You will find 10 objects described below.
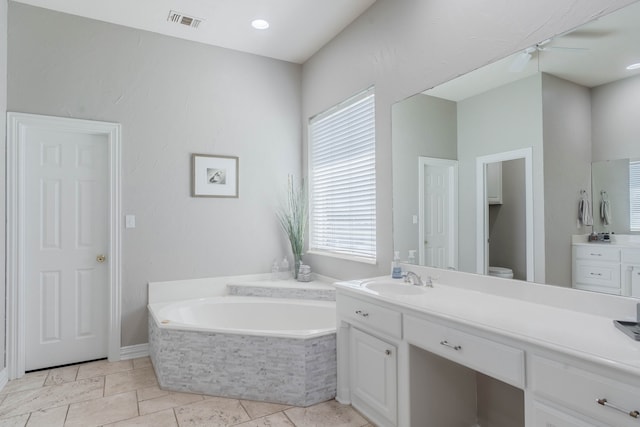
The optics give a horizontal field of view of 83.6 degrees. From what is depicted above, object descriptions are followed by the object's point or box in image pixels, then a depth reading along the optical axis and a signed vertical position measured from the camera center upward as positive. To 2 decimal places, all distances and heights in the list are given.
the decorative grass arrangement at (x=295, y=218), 3.69 +0.01
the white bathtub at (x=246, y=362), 2.31 -0.96
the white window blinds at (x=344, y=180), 2.98 +0.36
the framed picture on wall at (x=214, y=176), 3.39 +0.42
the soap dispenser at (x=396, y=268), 2.46 -0.35
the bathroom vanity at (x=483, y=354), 1.10 -0.53
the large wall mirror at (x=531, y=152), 1.48 +0.32
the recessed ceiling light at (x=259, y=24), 3.02 +1.67
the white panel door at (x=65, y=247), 2.87 -0.22
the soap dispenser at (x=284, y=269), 3.73 -0.53
